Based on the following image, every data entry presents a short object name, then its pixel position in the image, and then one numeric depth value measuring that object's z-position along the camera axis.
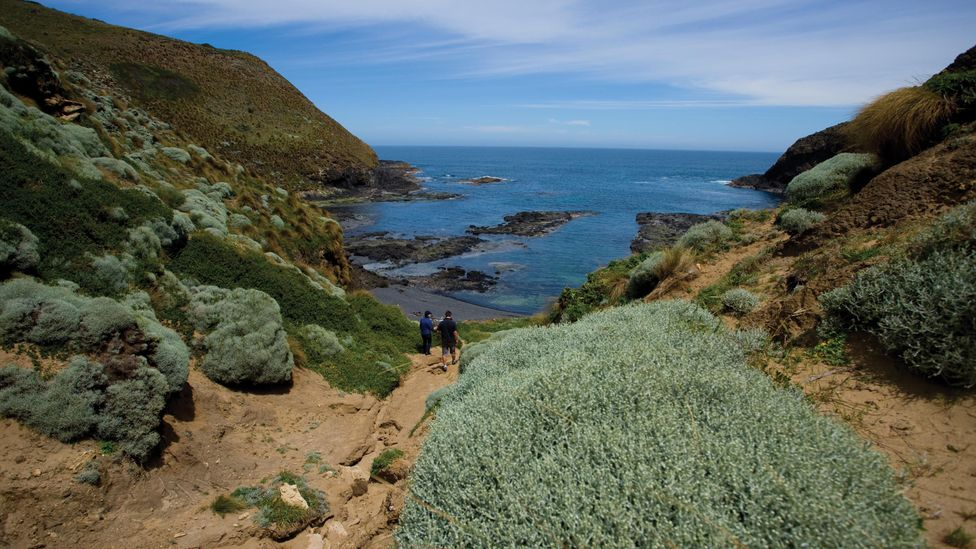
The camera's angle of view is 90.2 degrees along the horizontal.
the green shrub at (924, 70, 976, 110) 9.15
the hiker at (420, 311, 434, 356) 16.00
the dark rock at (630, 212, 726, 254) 41.88
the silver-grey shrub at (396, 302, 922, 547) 3.32
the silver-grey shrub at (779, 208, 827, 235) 11.45
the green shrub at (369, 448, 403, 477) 7.79
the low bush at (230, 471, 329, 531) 6.86
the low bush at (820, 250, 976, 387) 4.62
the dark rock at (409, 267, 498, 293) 31.81
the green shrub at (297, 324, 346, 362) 13.26
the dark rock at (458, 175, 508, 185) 101.56
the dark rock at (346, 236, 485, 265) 38.47
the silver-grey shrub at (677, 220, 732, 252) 13.66
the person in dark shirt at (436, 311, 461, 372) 14.66
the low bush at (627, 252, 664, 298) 12.99
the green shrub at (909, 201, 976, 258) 5.49
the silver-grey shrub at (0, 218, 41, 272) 8.65
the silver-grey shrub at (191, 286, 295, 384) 10.53
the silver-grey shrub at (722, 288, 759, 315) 8.45
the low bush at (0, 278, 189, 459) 6.94
